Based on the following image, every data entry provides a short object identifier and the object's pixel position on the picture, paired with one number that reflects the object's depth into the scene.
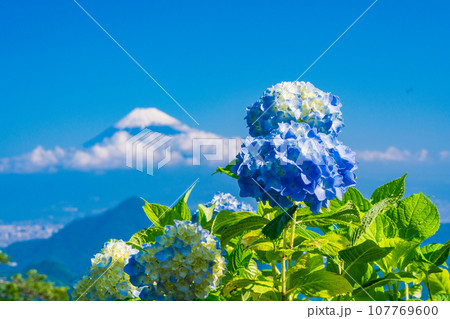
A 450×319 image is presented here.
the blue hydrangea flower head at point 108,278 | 1.77
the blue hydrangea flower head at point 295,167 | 1.47
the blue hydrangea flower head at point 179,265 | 1.59
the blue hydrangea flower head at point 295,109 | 1.72
